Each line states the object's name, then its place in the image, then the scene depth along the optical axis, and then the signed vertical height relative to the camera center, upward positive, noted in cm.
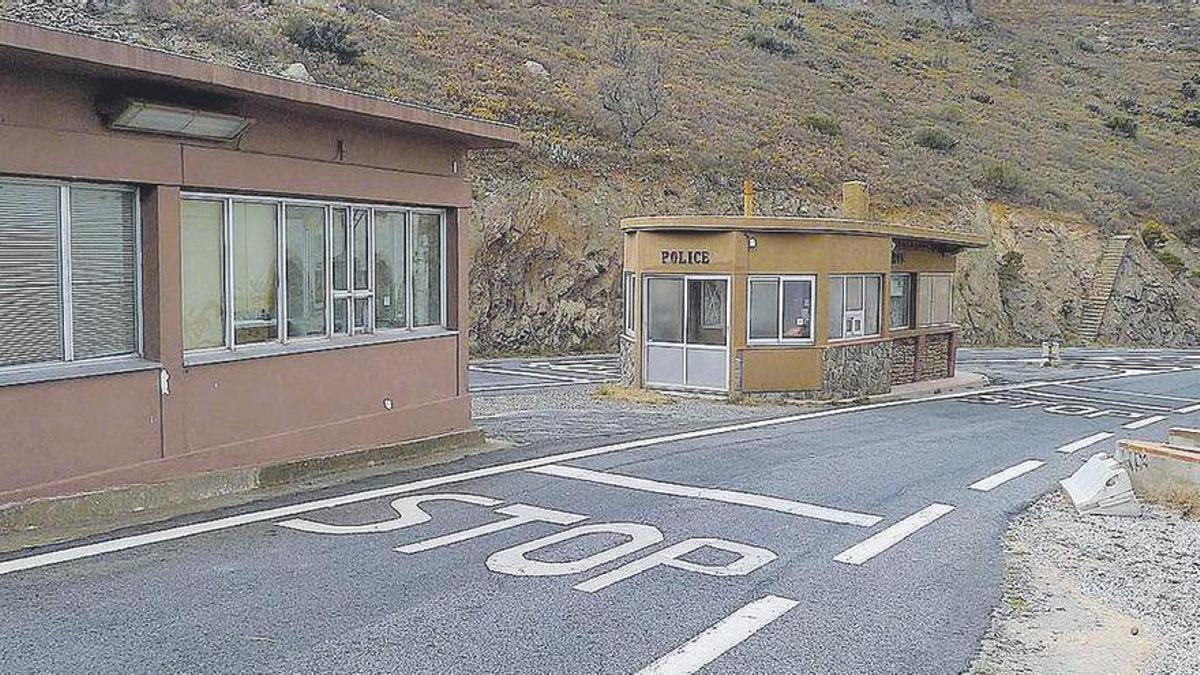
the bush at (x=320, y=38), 3994 +831
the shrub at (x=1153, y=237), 5003 +184
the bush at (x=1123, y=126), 6309 +848
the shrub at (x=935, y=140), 5319 +643
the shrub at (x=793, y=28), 6800 +1492
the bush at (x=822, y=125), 5050 +672
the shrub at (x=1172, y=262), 4897 +74
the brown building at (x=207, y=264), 768 +7
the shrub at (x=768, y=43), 6344 +1300
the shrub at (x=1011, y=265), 4584 +52
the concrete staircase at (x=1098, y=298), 4650 -80
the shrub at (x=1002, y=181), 4984 +425
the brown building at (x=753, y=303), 2083 -51
